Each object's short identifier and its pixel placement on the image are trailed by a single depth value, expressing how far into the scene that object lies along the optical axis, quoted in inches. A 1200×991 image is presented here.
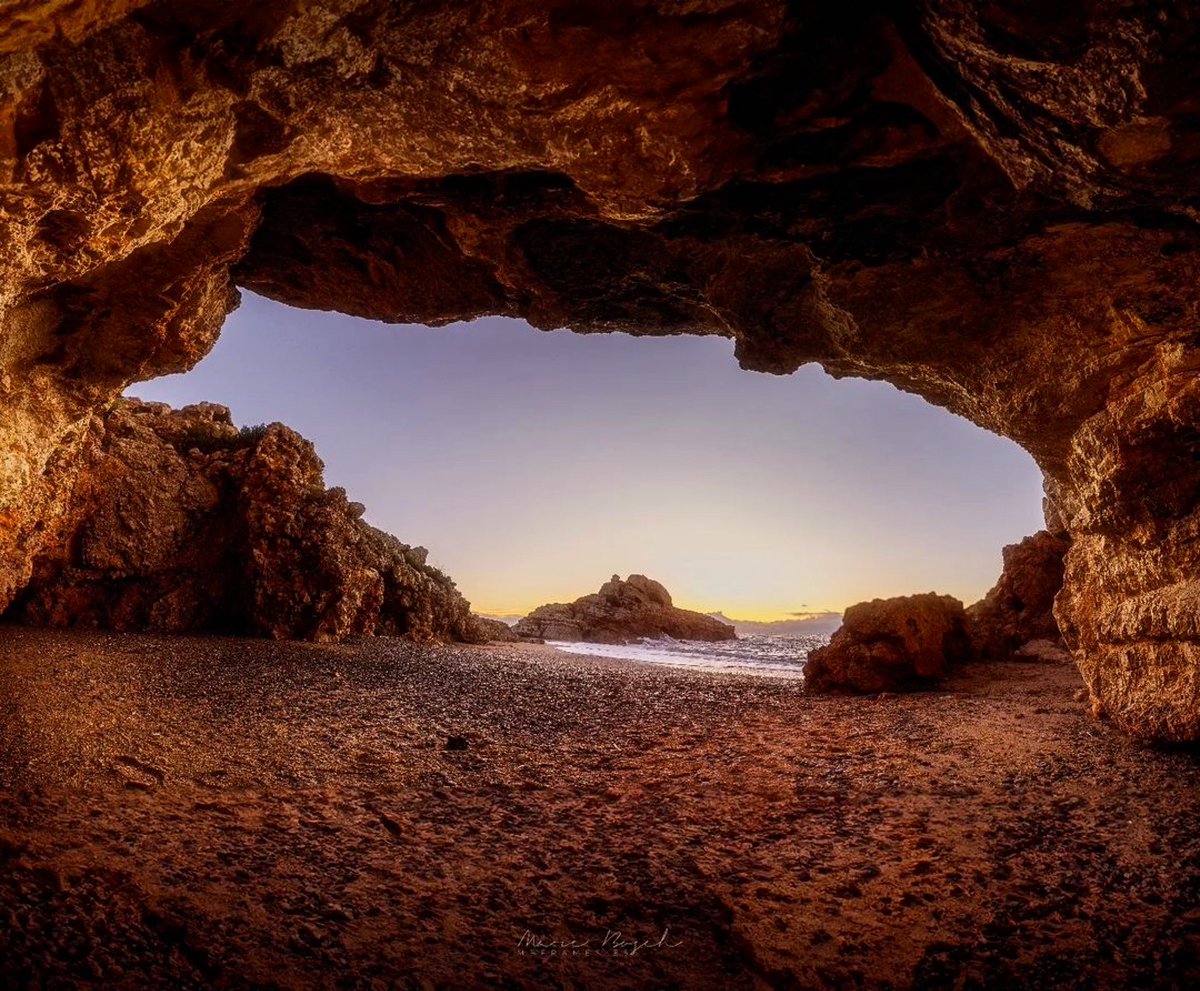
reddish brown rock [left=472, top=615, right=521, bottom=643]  671.8
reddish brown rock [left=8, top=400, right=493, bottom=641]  385.1
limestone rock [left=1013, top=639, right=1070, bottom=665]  390.0
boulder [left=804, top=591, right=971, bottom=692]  346.9
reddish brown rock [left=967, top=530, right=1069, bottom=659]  441.1
